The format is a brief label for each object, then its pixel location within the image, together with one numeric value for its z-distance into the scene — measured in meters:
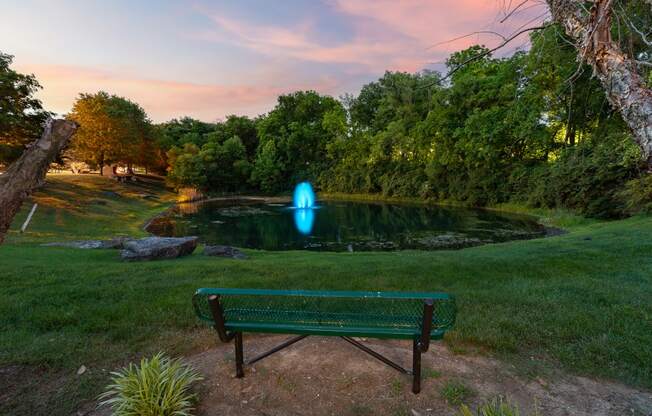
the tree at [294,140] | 56.16
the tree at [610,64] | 2.17
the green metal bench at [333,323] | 3.00
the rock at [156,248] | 10.16
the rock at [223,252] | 11.95
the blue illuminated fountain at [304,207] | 24.43
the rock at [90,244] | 12.98
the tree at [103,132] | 40.69
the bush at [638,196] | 14.04
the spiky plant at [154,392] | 2.76
